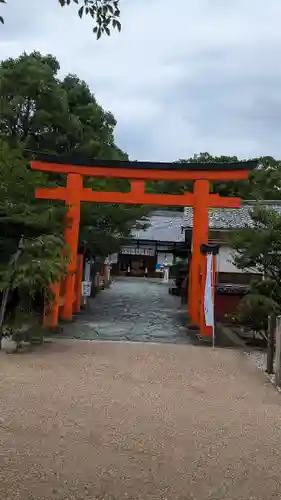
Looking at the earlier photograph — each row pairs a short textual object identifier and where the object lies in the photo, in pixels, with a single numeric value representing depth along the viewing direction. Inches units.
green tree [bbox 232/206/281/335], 409.4
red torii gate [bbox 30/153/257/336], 551.5
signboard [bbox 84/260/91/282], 732.4
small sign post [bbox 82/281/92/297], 678.5
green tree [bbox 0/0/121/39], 141.3
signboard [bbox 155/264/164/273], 1741.6
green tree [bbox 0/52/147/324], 743.7
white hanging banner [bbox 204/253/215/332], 462.8
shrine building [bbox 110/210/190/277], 1737.2
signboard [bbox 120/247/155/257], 1770.4
